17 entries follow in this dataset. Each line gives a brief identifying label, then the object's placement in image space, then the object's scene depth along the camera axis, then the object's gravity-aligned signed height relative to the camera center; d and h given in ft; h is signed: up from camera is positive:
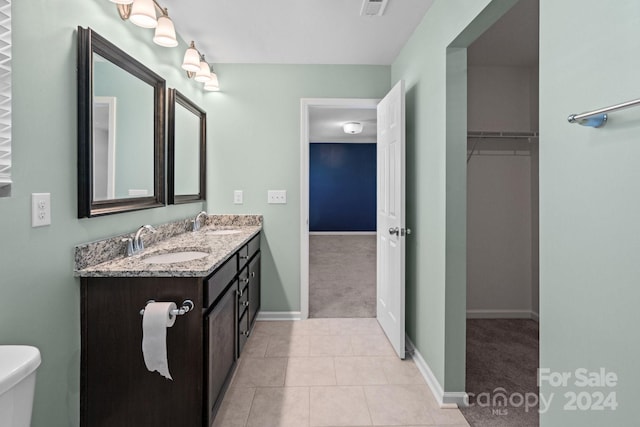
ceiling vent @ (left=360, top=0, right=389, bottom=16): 6.62 +4.19
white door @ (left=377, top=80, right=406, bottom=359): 7.68 -0.13
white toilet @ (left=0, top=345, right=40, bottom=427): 2.67 -1.43
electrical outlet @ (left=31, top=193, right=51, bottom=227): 3.92 +0.02
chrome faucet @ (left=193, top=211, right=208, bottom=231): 9.01 -0.30
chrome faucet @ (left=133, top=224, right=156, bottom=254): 5.77 -0.51
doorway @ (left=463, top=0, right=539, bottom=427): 9.84 +0.50
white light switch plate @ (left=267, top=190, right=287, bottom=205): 10.20 +0.47
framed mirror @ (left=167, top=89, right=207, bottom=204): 7.58 +1.60
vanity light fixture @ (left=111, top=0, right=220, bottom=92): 5.30 +3.28
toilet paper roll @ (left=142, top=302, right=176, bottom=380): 4.21 -1.57
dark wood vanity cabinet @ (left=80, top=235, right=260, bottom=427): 4.66 -2.08
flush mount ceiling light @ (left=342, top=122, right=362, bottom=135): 19.25 +4.94
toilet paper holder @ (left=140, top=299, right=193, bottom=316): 4.56 -1.34
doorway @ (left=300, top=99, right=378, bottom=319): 10.30 +0.03
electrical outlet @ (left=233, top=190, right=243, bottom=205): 10.19 +0.44
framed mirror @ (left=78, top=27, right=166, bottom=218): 4.68 +1.37
